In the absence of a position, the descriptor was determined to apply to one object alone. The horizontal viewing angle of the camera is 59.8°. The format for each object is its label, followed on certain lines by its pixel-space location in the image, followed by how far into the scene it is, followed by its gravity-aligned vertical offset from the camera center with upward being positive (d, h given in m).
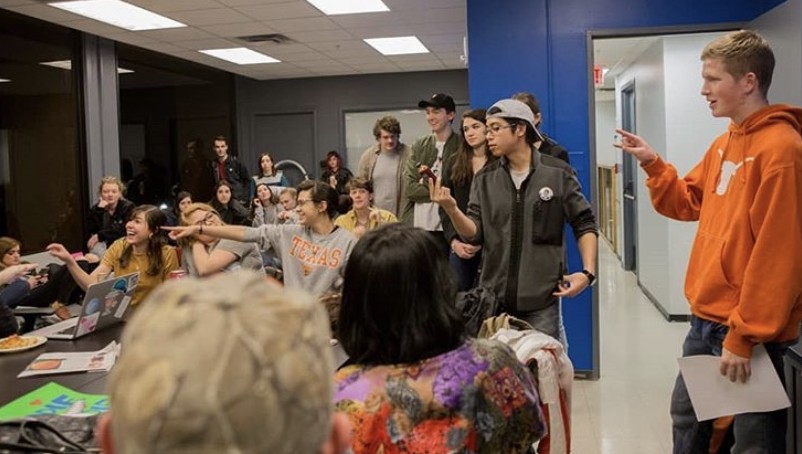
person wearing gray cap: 2.63 -0.13
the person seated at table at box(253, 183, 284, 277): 7.26 -0.14
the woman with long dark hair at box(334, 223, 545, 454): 1.31 -0.35
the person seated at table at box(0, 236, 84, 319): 4.39 -0.58
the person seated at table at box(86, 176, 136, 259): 5.74 -0.13
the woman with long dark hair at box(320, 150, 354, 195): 9.01 +0.28
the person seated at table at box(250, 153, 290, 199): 8.47 +0.21
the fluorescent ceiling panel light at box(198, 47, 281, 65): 8.04 +1.67
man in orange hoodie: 1.86 -0.14
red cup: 3.35 -0.38
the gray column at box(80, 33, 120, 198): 6.99 +0.93
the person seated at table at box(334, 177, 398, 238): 4.33 -0.10
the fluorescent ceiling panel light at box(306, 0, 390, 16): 5.84 +1.59
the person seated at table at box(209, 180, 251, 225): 7.05 -0.12
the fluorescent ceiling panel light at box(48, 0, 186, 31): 5.66 +1.59
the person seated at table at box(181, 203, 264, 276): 3.58 -0.29
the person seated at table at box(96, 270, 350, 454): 0.51 -0.14
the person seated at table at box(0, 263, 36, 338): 3.11 -0.49
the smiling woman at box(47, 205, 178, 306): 3.67 -0.31
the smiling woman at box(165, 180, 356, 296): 3.32 -0.22
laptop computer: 2.83 -0.46
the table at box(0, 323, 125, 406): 2.20 -0.59
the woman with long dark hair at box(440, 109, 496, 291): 3.63 +0.11
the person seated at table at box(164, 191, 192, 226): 6.37 -0.05
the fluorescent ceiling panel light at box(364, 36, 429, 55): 7.66 +1.66
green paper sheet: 1.93 -0.58
